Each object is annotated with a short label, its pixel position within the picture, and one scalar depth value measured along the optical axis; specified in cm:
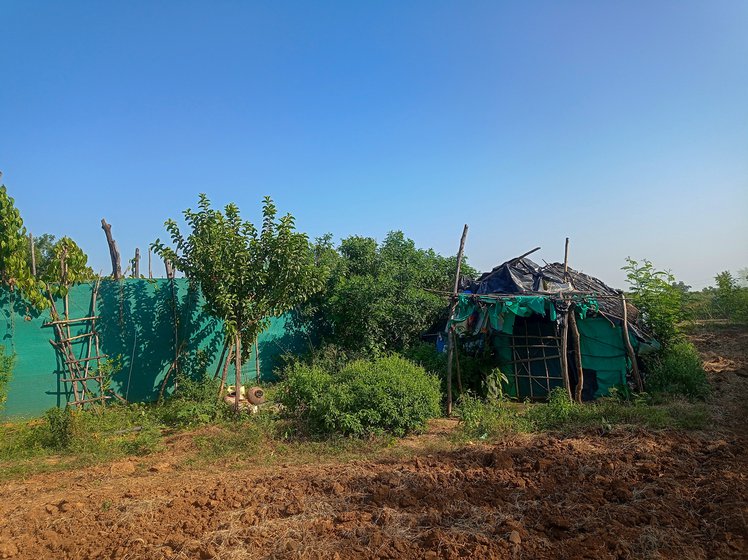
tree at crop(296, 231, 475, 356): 1180
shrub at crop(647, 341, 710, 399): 890
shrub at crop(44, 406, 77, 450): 708
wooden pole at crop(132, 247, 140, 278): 1123
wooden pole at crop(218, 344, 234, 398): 909
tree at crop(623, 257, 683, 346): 1034
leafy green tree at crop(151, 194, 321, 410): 874
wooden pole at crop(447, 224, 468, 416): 864
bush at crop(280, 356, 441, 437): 714
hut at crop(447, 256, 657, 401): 895
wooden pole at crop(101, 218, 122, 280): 960
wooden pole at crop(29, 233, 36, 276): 865
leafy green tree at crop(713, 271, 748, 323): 1756
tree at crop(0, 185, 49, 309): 801
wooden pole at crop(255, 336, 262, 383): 1131
